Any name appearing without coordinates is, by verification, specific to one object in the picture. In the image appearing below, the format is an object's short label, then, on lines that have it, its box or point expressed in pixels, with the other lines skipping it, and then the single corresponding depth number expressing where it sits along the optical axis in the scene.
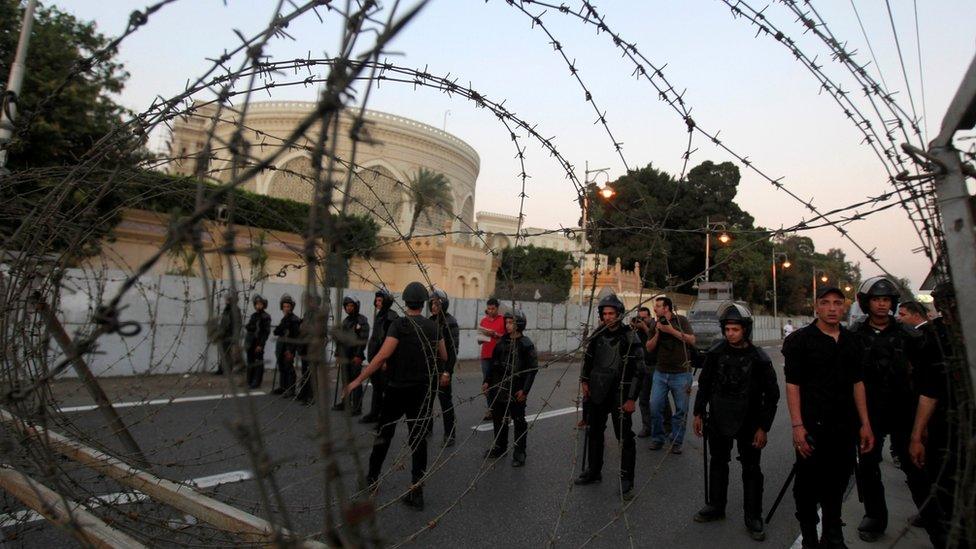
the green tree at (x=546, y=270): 38.49
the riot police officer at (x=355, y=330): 8.01
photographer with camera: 6.83
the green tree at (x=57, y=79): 12.37
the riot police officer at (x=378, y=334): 6.79
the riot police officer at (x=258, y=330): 9.92
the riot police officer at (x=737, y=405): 4.54
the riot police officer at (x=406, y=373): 4.68
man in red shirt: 7.70
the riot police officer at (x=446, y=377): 6.27
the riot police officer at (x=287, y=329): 8.81
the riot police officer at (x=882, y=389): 4.47
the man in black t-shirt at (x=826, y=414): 3.98
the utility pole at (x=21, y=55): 7.56
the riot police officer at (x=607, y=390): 5.24
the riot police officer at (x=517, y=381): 6.14
